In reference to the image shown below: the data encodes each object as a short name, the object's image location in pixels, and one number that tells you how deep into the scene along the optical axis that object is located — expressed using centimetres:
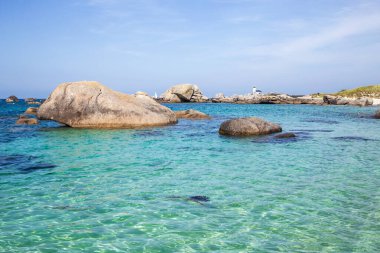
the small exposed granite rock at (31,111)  4221
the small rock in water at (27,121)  2712
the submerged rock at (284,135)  1795
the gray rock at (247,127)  1922
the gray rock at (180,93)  8612
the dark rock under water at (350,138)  1811
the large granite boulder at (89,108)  2273
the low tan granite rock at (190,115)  3281
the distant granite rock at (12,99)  11988
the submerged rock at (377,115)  3455
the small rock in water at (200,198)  766
